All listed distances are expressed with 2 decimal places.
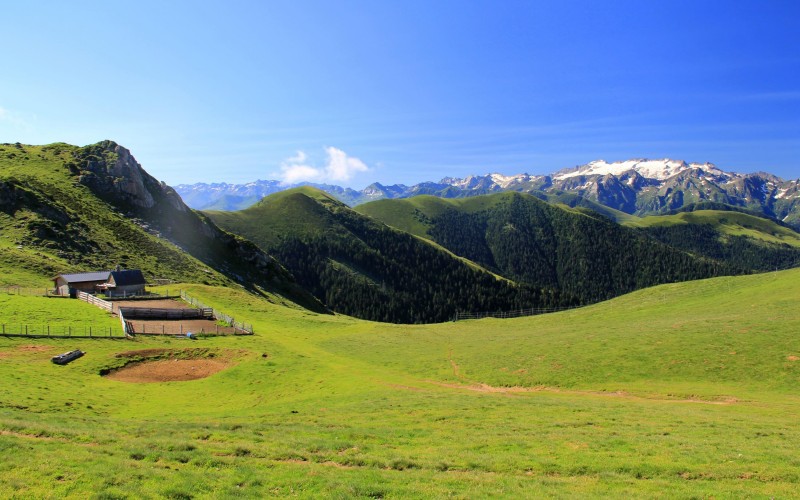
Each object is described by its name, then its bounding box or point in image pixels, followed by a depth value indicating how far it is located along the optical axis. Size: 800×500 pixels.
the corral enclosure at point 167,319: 58.16
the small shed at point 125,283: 76.62
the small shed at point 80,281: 72.25
